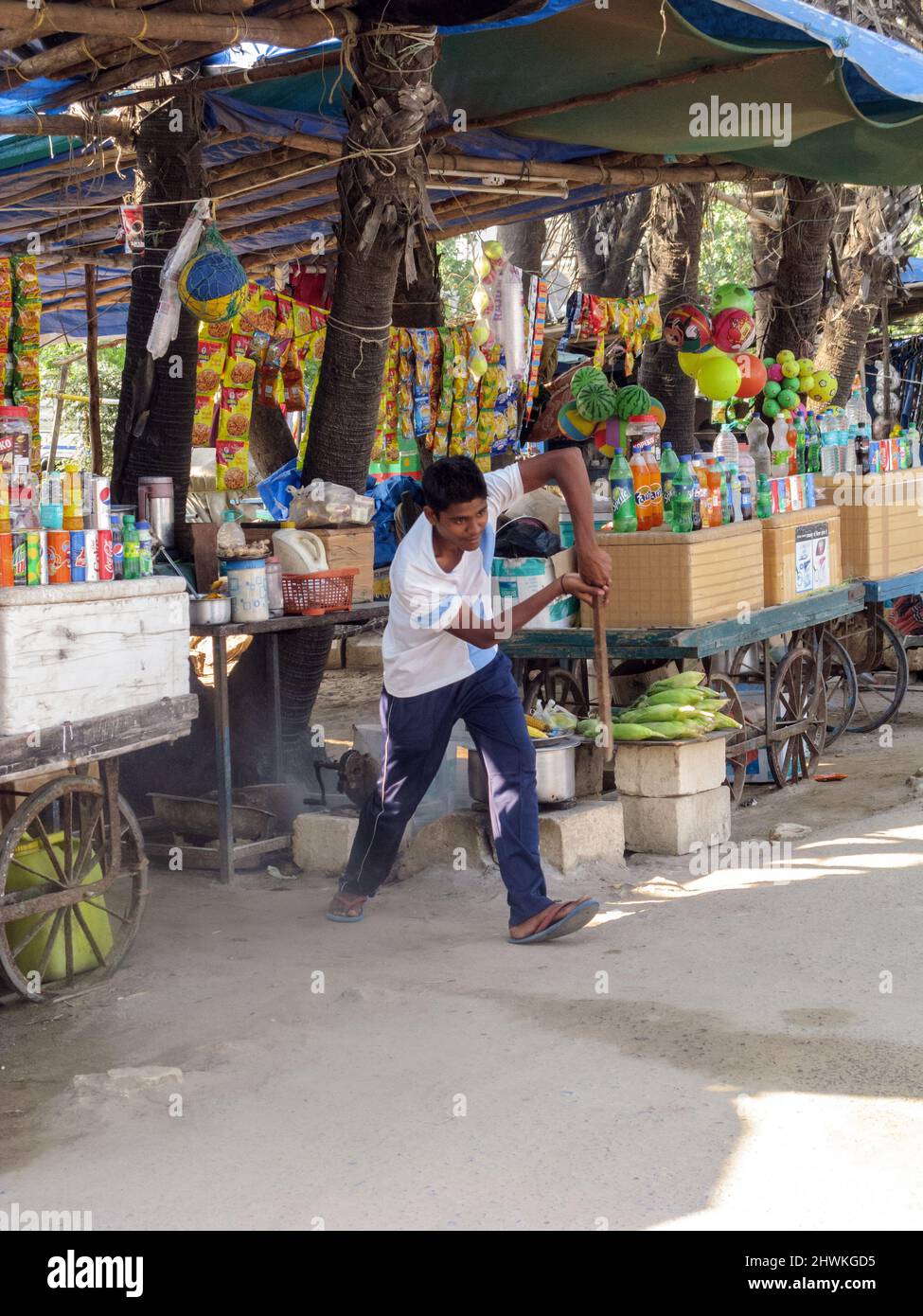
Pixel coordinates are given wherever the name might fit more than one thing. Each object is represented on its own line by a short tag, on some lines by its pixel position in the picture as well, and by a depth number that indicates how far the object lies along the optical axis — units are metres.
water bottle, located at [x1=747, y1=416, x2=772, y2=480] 7.76
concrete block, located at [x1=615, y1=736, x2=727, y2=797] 6.20
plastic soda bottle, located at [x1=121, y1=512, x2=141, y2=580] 4.49
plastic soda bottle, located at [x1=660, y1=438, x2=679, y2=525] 6.55
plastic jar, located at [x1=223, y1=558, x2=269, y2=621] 5.80
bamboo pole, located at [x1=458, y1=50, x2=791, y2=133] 6.70
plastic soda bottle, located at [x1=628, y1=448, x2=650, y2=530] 6.52
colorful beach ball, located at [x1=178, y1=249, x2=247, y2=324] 6.15
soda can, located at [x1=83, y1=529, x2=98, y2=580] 4.30
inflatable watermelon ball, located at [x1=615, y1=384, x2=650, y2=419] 6.57
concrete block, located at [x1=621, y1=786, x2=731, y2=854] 6.21
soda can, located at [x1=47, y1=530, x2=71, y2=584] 4.20
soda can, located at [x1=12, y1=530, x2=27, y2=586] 4.07
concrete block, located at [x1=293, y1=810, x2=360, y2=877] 6.01
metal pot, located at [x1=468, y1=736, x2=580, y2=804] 5.81
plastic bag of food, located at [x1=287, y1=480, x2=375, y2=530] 6.37
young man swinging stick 4.82
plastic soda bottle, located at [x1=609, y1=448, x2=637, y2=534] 6.50
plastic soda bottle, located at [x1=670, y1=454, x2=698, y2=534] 6.47
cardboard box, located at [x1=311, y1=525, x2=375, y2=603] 6.29
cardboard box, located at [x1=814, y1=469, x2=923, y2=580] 8.20
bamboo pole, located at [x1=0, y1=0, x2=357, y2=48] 4.56
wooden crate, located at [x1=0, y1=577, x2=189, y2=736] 4.00
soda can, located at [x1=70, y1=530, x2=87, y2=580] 4.27
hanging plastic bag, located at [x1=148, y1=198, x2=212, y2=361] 6.14
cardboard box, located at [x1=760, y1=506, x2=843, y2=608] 7.23
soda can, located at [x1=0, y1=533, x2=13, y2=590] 4.00
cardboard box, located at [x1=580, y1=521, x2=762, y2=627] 6.33
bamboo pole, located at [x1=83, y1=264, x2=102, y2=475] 9.55
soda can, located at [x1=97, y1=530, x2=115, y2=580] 4.34
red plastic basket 6.05
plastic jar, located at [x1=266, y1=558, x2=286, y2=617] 6.01
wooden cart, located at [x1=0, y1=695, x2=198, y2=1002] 4.30
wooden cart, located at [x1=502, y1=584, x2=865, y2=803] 6.32
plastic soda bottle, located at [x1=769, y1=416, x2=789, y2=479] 7.84
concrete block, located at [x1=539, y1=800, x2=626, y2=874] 5.74
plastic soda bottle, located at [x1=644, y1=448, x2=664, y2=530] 6.54
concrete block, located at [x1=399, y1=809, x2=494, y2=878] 5.89
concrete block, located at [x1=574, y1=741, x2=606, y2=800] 6.22
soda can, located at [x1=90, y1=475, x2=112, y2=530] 4.34
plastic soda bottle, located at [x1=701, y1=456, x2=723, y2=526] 6.73
